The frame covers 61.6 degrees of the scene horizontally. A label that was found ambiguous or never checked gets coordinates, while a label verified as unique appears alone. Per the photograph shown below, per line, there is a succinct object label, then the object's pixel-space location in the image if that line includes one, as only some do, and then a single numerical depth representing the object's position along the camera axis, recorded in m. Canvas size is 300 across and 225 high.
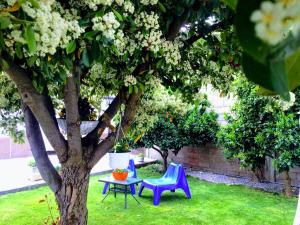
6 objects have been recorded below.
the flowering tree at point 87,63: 1.02
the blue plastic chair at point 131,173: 5.42
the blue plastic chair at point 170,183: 4.93
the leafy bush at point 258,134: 4.54
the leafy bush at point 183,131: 6.61
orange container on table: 4.90
